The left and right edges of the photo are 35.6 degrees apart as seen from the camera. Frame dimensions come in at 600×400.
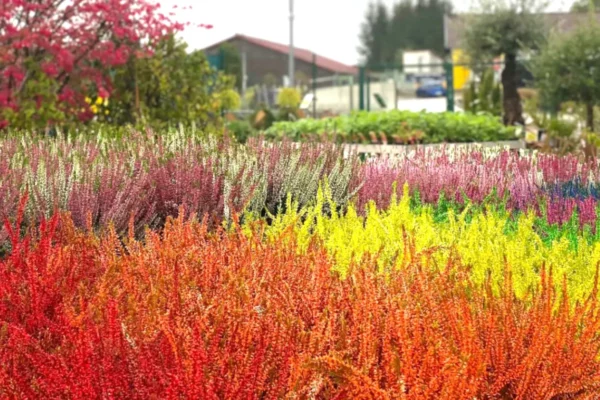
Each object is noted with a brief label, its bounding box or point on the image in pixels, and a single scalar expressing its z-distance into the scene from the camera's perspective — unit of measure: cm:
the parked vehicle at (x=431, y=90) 5522
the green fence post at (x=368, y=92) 2801
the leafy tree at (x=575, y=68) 2223
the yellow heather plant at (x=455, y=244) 373
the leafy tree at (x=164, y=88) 1451
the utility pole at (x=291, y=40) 3221
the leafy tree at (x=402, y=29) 10150
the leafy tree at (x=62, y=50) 1305
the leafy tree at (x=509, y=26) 2698
